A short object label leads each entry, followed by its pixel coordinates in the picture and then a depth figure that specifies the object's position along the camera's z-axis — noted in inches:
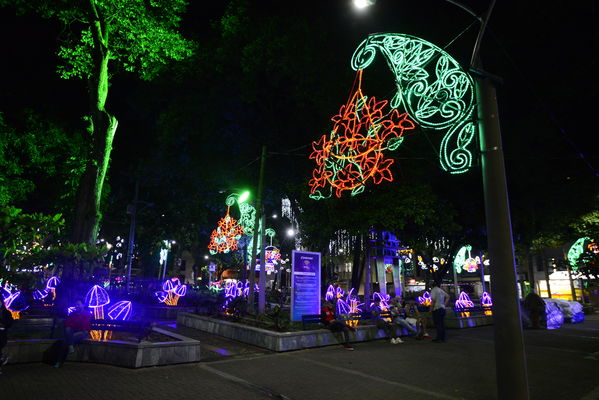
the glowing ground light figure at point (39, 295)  647.1
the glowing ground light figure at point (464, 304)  757.9
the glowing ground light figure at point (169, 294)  874.8
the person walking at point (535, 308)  647.8
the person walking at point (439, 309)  498.6
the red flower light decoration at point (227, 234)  898.1
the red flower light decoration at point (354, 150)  416.5
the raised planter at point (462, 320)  675.4
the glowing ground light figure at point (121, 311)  466.6
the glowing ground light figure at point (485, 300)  906.1
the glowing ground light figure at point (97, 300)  446.9
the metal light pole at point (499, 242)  182.4
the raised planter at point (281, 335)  432.1
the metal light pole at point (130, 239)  891.4
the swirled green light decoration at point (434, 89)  283.3
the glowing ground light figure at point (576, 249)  777.4
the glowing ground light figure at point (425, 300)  859.7
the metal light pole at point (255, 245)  585.1
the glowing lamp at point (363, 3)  260.5
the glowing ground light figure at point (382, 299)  729.6
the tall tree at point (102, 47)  532.4
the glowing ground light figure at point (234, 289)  805.6
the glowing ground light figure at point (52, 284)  713.6
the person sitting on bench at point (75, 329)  320.0
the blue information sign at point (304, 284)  497.4
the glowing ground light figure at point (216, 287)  1221.7
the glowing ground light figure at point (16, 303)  503.2
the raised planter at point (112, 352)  322.7
